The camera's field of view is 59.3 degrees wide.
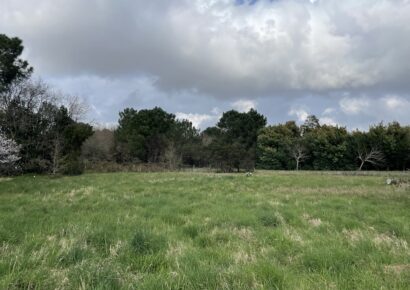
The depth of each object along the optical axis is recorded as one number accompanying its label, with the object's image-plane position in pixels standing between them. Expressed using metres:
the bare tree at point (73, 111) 39.31
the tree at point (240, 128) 63.04
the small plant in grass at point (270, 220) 7.27
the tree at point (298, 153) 52.44
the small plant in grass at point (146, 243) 4.77
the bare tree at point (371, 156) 47.91
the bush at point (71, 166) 33.03
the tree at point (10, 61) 30.03
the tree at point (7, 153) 22.16
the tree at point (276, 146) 54.44
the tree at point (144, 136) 50.91
